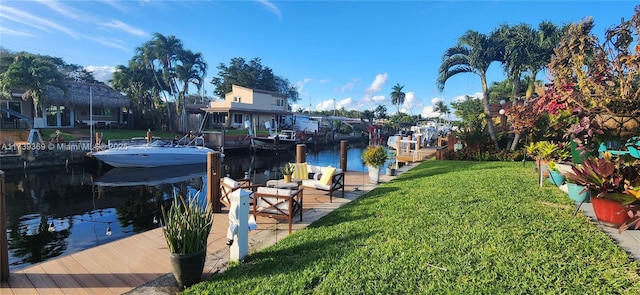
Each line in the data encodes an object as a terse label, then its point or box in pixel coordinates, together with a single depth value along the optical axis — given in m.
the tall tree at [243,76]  50.80
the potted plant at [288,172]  8.05
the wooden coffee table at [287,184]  6.99
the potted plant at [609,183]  3.79
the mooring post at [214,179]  6.34
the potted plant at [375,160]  9.84
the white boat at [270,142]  27.16
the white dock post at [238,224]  4.10
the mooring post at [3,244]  3.57
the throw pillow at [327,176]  8.05
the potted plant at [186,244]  3.54
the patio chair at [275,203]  5.48
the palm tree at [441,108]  74.44
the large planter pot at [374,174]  9.94
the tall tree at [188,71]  32.81
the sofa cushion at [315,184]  7.99
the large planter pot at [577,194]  4.75
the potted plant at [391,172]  11.44
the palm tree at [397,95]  78.94
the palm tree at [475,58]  14.71
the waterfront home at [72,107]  23.22
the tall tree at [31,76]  19.73
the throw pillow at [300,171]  9.05
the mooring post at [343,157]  12.23
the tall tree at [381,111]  77.06
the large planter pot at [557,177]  5.86
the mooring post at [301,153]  10.94
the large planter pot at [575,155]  6.28
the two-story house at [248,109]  33.34
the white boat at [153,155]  17.06
